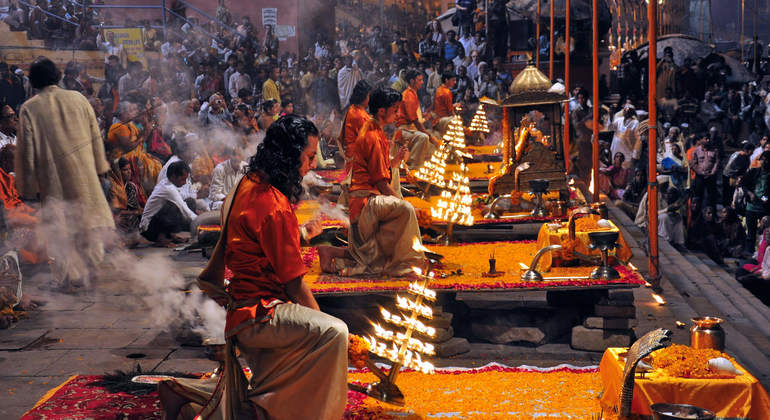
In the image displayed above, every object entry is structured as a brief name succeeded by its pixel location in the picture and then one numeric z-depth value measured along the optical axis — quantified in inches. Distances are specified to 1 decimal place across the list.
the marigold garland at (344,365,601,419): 221.8
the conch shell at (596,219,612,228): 348.4
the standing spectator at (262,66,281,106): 815.7
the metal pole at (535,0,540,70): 869.8
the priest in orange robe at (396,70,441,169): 569.0
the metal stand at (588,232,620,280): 294.8
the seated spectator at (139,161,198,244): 480.4
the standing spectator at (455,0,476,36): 1094.4
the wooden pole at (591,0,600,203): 490.3
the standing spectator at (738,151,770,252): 612.1
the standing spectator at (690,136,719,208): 674.8
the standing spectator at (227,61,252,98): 804.9
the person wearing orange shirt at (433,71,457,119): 665.6
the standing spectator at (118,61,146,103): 574.2
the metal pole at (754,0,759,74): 1124.5
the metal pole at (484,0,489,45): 1030.4
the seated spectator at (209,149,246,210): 505.0
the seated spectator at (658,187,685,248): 586.6
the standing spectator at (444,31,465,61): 1008.2
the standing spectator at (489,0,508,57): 1071.0
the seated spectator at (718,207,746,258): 614.9
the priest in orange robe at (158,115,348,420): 179.6
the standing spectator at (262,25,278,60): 914.4
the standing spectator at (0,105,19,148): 382.3
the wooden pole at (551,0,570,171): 608.9
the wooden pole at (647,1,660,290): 372.8
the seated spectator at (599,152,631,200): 688.4
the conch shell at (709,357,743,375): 198.2
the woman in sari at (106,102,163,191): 502.3
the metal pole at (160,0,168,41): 718.6
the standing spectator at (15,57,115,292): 344.8
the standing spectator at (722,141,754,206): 692.1
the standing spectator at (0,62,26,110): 412.2
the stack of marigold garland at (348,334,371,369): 205.3
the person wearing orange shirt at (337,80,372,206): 396.2
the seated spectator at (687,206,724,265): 607.2
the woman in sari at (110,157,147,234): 482.0
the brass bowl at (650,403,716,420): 179.1
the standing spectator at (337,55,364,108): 926.1
